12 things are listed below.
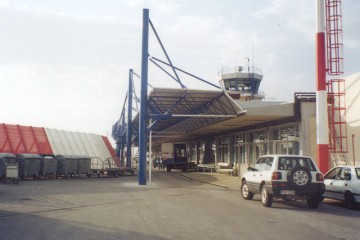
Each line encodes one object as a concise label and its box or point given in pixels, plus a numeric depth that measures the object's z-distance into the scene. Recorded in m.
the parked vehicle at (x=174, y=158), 44.38
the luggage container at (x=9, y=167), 21.88
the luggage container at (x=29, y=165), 24.91
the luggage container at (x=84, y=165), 28.70
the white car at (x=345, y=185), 13.23
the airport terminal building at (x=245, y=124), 21.70
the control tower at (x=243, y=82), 49.28
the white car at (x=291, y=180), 13.03
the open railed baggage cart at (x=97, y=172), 30.70
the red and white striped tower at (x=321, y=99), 19.03
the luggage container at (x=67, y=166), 27.53
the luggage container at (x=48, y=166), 26.22
